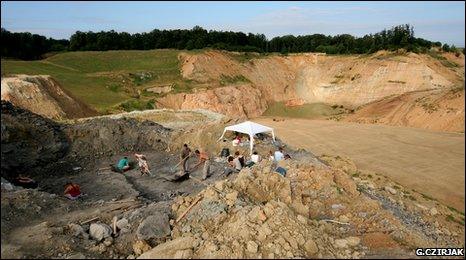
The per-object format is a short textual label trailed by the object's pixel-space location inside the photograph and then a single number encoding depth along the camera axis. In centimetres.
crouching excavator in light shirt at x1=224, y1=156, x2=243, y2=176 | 1691
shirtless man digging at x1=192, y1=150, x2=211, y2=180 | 1675
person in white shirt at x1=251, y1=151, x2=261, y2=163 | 1796
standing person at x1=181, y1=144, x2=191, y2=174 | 1738
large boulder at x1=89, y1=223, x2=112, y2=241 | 1034
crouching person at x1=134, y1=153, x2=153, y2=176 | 1772
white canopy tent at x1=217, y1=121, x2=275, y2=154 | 2112
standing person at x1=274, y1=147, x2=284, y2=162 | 1739
